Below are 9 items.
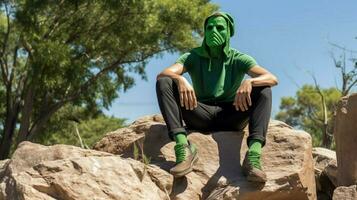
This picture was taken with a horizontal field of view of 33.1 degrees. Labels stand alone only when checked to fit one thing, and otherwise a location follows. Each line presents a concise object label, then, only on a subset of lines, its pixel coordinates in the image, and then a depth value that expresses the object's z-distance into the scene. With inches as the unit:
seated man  192.4
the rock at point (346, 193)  186.4
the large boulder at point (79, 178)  168.2
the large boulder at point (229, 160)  192.9
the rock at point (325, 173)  241.9
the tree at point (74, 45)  569.3
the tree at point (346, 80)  655.7
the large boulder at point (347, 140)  197.6
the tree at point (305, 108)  1171.3
